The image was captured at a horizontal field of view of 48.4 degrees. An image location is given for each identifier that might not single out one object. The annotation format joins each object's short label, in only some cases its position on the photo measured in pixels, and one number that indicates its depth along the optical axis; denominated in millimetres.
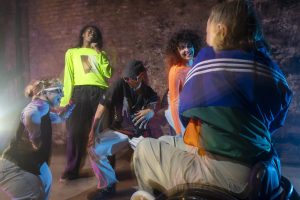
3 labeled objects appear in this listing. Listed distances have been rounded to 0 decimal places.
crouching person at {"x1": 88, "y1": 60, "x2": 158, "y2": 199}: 4078
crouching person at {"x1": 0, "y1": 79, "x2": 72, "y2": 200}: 2895
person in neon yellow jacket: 5031
